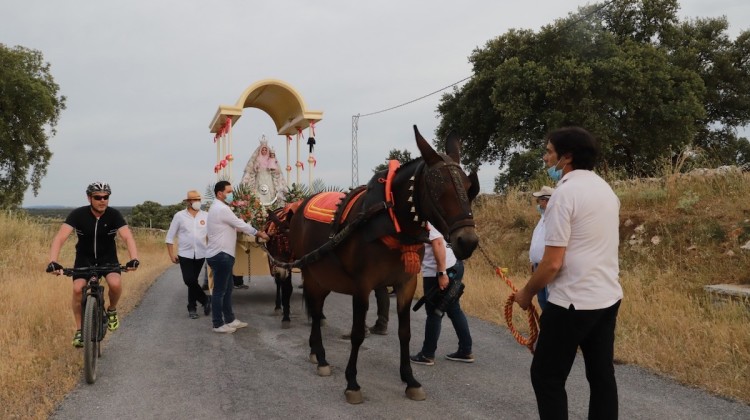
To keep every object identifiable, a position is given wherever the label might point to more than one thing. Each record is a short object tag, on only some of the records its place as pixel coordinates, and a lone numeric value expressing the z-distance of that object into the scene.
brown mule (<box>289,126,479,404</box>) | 3.41
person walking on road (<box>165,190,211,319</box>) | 7.67
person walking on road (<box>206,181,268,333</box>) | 6.44
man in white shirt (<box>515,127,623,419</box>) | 2.55
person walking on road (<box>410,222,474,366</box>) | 4.99
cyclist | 5.05
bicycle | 4.40
